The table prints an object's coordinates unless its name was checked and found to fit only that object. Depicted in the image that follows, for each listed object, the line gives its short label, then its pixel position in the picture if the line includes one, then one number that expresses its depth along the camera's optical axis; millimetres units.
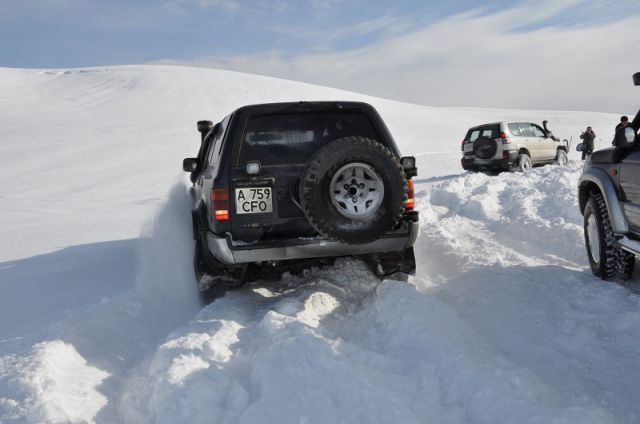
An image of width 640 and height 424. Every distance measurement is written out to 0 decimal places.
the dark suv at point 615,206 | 4035
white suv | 14789
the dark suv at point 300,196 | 3787
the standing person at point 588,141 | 18562
